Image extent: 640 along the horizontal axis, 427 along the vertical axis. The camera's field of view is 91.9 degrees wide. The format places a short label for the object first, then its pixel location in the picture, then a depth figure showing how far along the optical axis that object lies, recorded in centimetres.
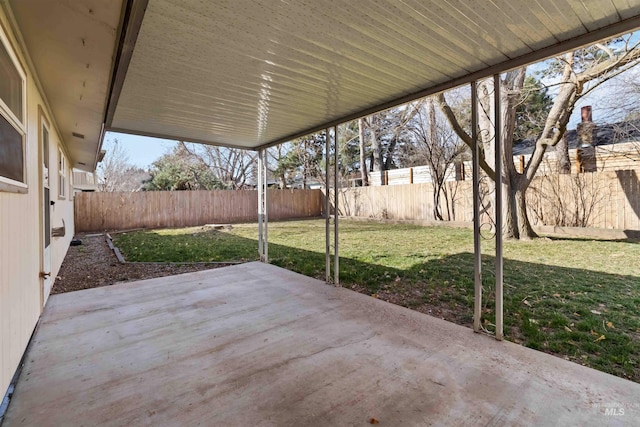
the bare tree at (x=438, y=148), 1125
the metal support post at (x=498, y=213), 252
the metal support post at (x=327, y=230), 435
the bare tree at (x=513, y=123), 616
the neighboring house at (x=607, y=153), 829
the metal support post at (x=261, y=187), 582
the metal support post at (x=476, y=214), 274
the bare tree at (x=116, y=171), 2041
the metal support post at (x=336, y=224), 421
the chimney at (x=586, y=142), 948
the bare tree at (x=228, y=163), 1944
